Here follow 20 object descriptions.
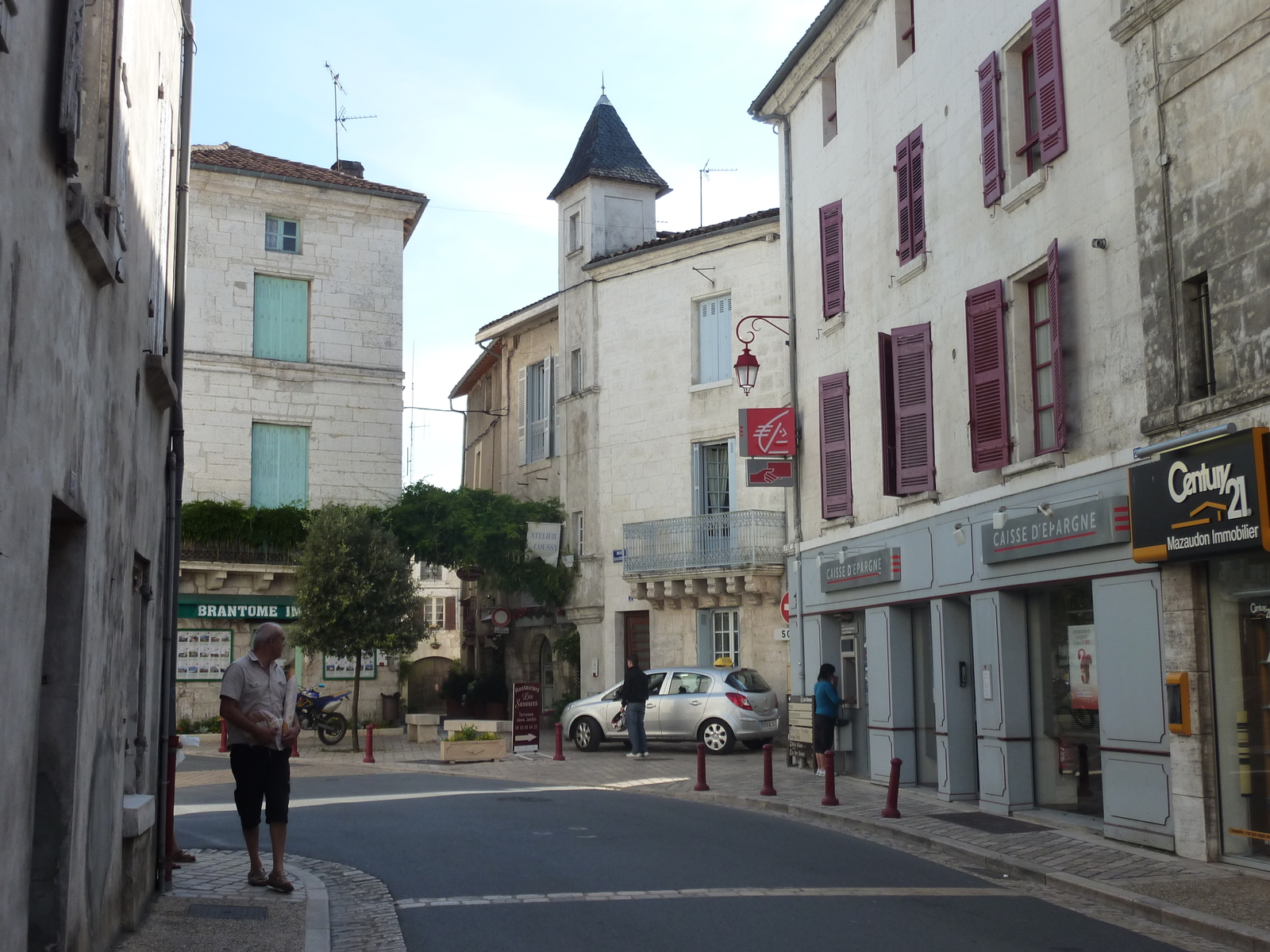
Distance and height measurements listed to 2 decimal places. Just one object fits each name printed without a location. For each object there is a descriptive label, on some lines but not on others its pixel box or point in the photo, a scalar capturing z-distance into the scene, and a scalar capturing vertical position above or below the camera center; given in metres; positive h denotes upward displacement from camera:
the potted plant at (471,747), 22.69 -1.55
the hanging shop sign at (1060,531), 12.27 +1.20
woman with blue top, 18.64 -0.81
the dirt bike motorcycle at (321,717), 26.53 -1.20
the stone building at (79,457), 4.75 +0.90
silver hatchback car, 23.58 -0.97
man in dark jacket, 22.62 -0.81
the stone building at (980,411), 12.60 +2.77
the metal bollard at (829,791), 15.15 -1.57
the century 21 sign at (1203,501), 10.18 +1.23
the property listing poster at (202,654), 29.64 +0.07
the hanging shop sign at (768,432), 20.77 +3.44
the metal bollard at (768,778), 16.38 -1.52
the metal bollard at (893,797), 14.04 -1.51
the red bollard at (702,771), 17.42 -1.52
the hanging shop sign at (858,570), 17.34 +1.15
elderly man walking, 8.79 -0.52
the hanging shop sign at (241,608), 29.69 +1.10
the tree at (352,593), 26.33 +1.25
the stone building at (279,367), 30.08 +6.85
